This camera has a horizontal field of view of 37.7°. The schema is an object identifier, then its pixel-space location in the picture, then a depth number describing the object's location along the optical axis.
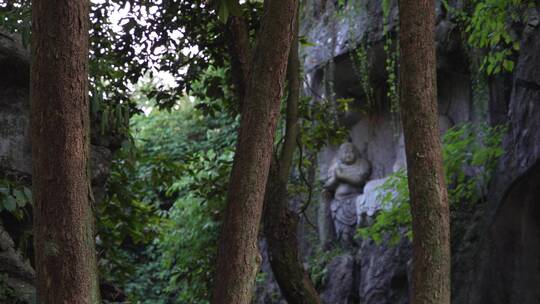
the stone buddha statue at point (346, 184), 11.95
